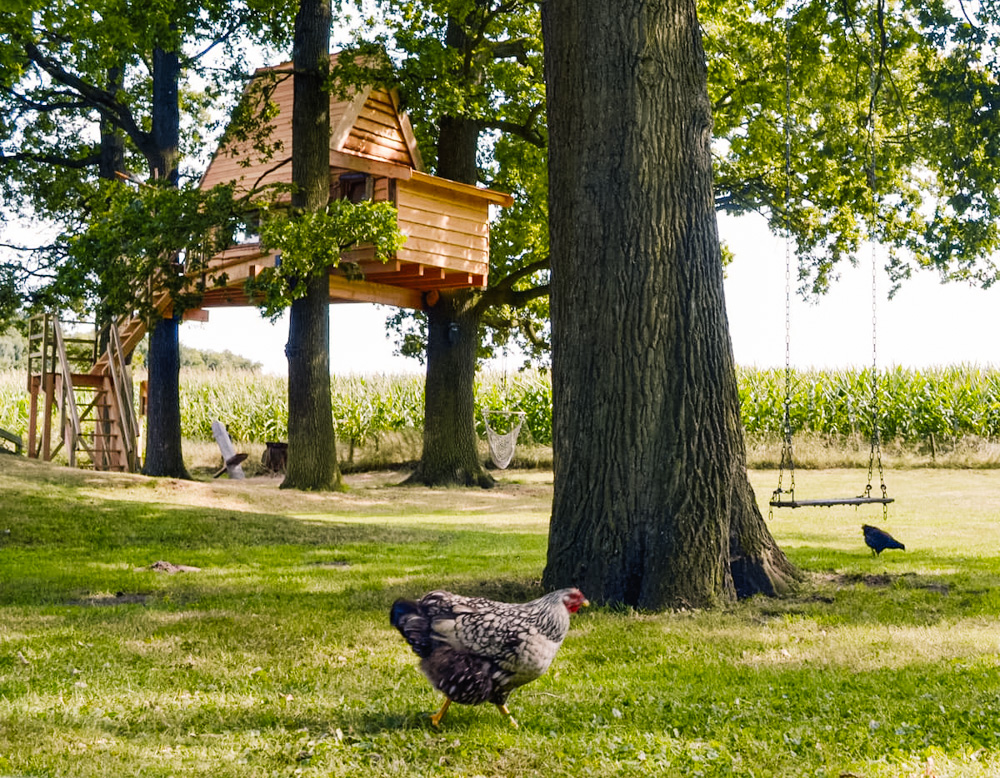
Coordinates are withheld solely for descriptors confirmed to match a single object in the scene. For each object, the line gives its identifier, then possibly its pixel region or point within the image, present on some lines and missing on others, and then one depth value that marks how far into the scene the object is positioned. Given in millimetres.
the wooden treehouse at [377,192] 21281
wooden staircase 22453
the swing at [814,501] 11367
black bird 11641
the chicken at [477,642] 4824
